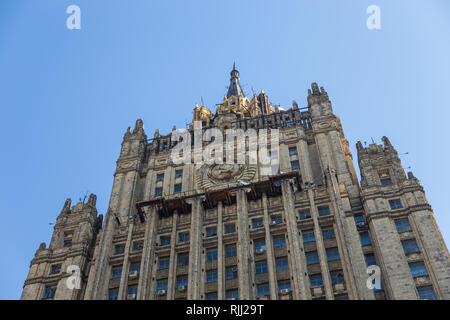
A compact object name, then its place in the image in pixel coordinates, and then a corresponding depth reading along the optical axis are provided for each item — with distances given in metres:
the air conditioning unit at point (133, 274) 47.94
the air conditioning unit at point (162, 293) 45.88
